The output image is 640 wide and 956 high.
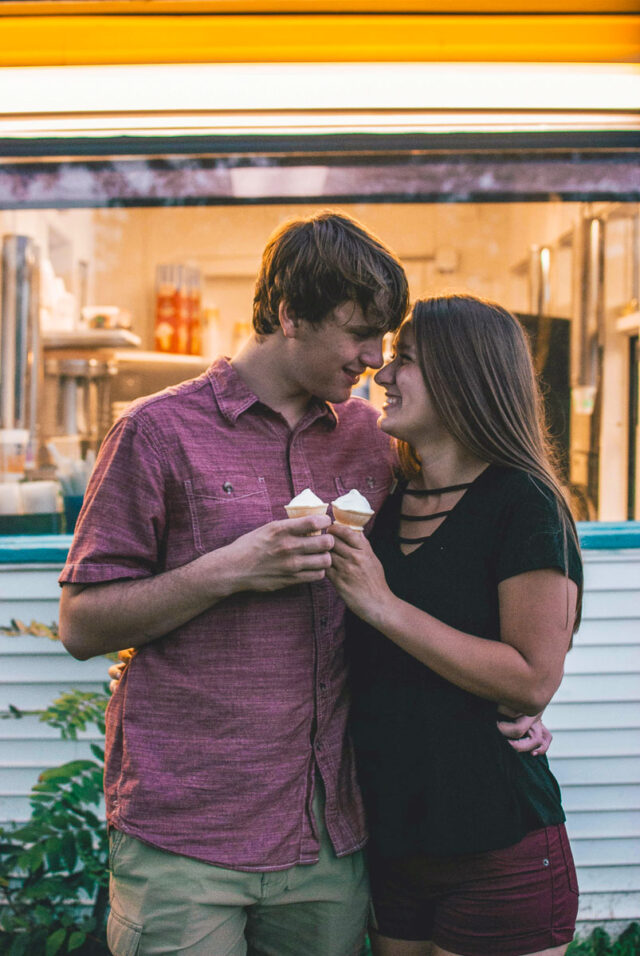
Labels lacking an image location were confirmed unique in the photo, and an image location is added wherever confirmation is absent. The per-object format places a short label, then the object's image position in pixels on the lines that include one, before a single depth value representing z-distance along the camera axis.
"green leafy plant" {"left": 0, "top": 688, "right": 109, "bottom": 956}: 2.98
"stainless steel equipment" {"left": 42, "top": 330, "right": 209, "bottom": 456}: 3.96
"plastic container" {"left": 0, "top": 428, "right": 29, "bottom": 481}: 3.84
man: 1.72
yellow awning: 2.91
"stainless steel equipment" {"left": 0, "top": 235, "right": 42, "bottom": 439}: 3.83
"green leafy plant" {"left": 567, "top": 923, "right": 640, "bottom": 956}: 3.27
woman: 1.69
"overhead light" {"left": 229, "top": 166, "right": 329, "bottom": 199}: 3.31
